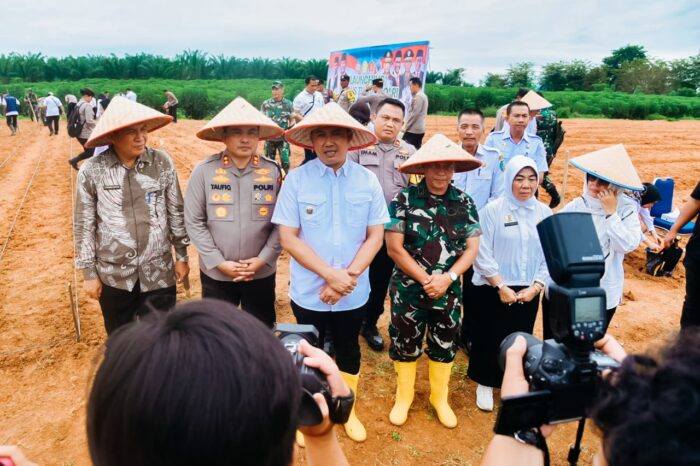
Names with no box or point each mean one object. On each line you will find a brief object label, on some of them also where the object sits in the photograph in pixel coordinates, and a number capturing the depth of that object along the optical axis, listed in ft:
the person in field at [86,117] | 33.71
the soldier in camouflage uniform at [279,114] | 27.09
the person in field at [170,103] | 63.31
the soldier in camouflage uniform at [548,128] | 20.24
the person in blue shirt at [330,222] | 8.32
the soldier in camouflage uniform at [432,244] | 8.79
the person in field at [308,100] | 28.40
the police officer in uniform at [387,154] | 11.23
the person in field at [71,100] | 48.46
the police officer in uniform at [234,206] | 8.71
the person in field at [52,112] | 54.39
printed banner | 30.35
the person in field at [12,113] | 55.21
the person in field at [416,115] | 27.50
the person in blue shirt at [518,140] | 13.33
